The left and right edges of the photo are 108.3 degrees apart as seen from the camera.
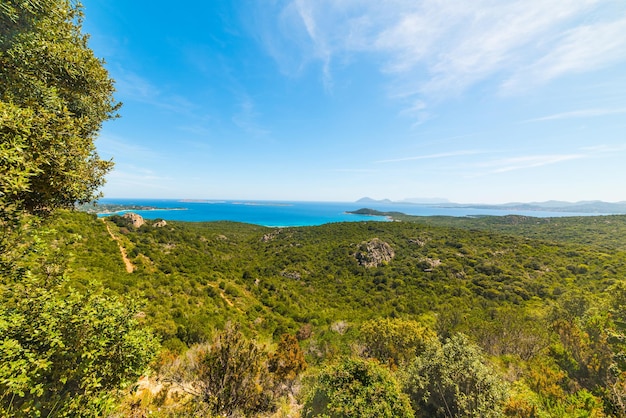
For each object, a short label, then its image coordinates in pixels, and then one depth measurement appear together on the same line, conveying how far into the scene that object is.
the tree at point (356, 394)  7.40
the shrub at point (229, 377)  8.00
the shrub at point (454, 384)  8.61
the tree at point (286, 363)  11.04
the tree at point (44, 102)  3.49
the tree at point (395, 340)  15.86
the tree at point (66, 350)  3.31
